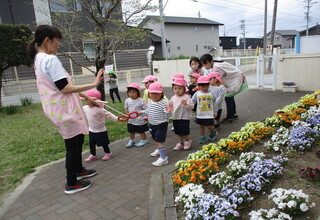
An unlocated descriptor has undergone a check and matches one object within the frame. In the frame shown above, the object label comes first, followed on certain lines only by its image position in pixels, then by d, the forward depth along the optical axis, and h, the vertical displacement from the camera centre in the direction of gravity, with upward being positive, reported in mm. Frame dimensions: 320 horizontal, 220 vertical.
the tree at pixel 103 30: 7578 +1112
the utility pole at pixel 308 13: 52350 +8061
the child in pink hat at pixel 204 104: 4645 -861
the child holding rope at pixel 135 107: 4781 -867
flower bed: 2305 -1383
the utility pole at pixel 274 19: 17959 +2419
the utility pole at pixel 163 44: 16988 +1158
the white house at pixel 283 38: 56594 +3166
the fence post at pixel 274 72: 9983 -792
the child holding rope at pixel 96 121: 4266 -938
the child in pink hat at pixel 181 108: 4277 -843
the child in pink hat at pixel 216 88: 5230 -657
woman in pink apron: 2766 -243
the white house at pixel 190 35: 36781 +3646
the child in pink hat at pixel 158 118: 4031 -919
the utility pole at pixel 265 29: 18453 +1792
